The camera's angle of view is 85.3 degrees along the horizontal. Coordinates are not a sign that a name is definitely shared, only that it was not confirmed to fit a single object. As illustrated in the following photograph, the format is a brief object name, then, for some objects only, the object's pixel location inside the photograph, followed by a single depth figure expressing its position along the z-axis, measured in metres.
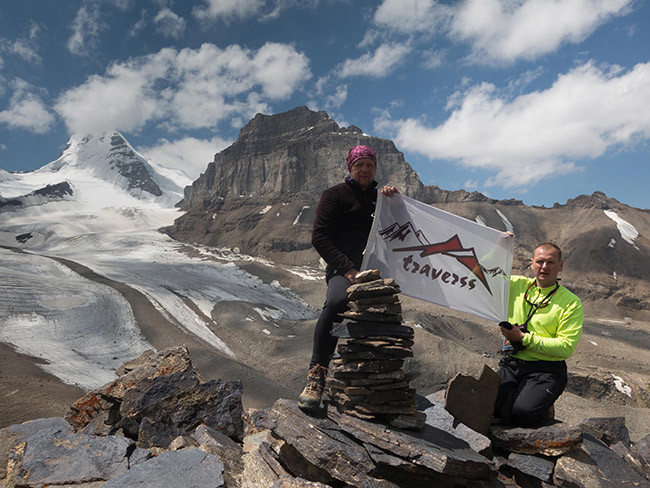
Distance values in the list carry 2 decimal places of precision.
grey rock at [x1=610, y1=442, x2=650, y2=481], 4.16
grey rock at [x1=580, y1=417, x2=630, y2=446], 5.75
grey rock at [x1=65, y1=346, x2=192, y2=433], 5.86
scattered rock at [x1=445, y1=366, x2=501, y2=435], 4.04
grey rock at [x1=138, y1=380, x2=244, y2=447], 5.14
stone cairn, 3.62
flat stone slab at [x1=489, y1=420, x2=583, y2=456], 3.62
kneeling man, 3.83
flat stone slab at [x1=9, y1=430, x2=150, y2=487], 3.85
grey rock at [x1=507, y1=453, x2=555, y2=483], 3.57
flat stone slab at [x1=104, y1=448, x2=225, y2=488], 3.27
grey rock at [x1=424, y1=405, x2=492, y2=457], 3.83
